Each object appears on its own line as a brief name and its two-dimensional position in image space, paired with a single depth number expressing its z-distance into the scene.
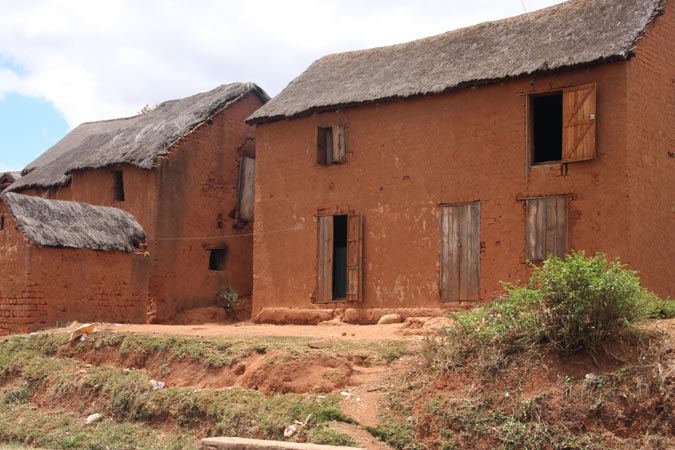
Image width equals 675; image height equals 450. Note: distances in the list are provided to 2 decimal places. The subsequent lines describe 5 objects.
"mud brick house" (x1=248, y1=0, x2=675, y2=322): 14.00
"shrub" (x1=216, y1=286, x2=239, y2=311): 21.38
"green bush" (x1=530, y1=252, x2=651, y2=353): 8.66
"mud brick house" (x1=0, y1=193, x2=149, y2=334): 16.20
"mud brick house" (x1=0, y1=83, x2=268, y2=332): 20.52
